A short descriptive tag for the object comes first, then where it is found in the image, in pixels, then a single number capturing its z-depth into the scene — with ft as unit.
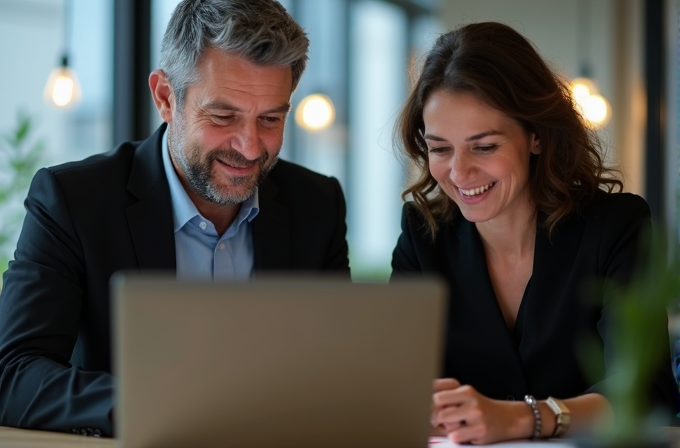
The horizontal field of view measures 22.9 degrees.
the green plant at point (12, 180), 23.11
